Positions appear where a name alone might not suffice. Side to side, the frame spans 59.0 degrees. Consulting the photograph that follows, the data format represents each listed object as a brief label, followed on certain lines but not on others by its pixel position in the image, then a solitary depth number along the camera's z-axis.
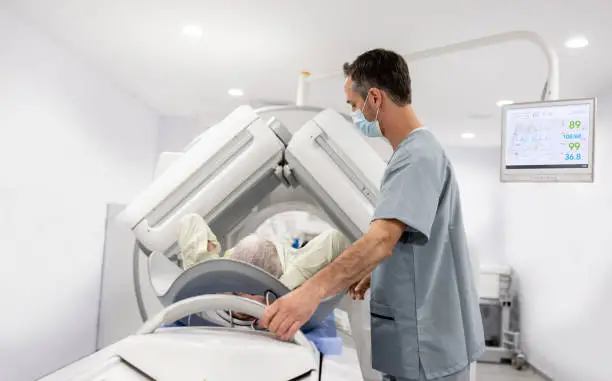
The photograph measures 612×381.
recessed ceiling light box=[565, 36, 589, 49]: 3.01
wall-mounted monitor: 2.07
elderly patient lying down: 1.48
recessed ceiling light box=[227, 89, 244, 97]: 4.59
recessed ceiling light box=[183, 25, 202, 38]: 3.14
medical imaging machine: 0.96
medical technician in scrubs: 1.20
